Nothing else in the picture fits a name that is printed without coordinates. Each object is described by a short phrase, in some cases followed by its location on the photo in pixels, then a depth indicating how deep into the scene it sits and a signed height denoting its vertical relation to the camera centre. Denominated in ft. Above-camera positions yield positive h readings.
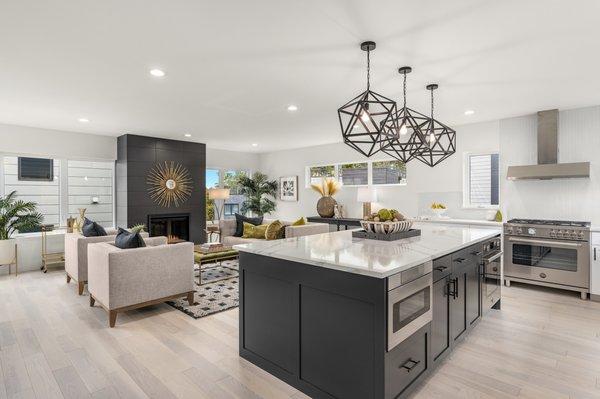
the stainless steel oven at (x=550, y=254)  13.53 -2.54
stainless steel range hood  14.55 +1.61
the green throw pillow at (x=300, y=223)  19.90 -1.64
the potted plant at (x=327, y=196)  24.30 -0.01
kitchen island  5.91 -2.40
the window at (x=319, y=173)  25.72 +1.86
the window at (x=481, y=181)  17.74 +0.85
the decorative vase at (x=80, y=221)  18.10 -1.46
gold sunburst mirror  22.33 +0.84
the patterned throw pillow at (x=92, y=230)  14.93 -1.57
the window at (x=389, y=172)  21.48 +1.60
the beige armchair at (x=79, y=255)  13.87 -2.58
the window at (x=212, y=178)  27.91 +1.53
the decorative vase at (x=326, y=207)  24.27 -0.81
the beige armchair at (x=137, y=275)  10.63 -2.74
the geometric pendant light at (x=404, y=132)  8.89 +1.85
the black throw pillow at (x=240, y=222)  21.29 -1.72
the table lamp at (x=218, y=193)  24.21 +0.21
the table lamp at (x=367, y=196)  21.75 +0.00
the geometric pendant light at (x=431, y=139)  10.48 +1.86
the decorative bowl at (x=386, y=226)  9.43 -0.89
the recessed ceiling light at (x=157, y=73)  10.62 +4.04
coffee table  14.79 -2.80
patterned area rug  12.02 -4.07
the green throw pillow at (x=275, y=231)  19.01 -2.02
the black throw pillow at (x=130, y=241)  11.60 -1.62
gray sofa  18.71 -2.07
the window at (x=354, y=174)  23.71 +1.65
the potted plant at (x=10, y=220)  16.87 -1.33
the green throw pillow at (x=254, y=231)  20.14 -2.15
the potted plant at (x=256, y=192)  28.76 +0.34
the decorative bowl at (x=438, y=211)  18.44 -0.84
